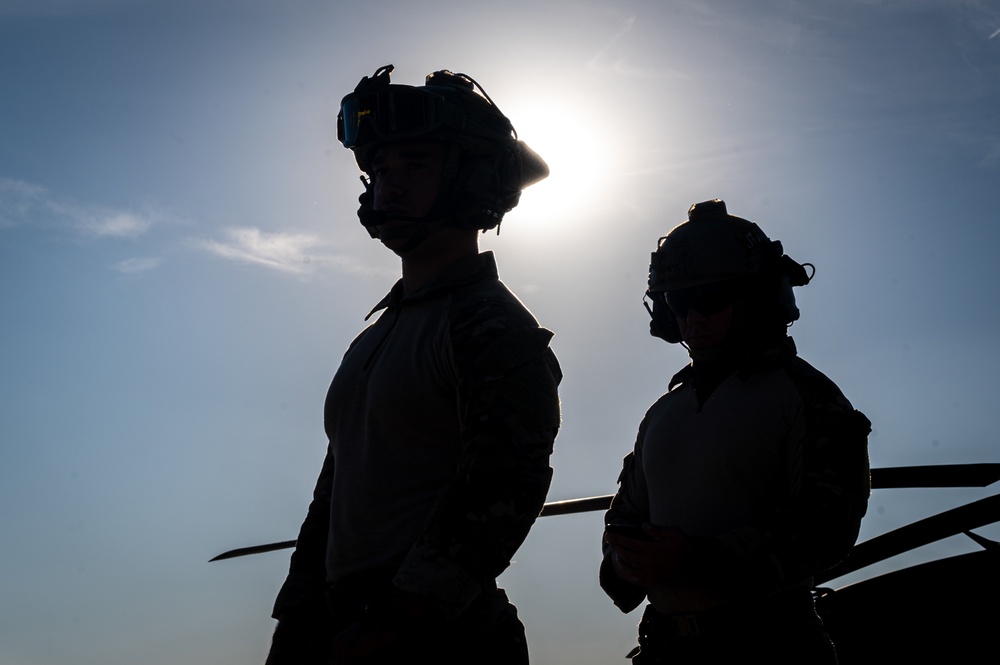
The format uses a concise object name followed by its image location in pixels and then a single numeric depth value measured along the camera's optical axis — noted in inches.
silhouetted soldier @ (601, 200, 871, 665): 152.3
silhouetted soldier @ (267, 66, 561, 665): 105.8
